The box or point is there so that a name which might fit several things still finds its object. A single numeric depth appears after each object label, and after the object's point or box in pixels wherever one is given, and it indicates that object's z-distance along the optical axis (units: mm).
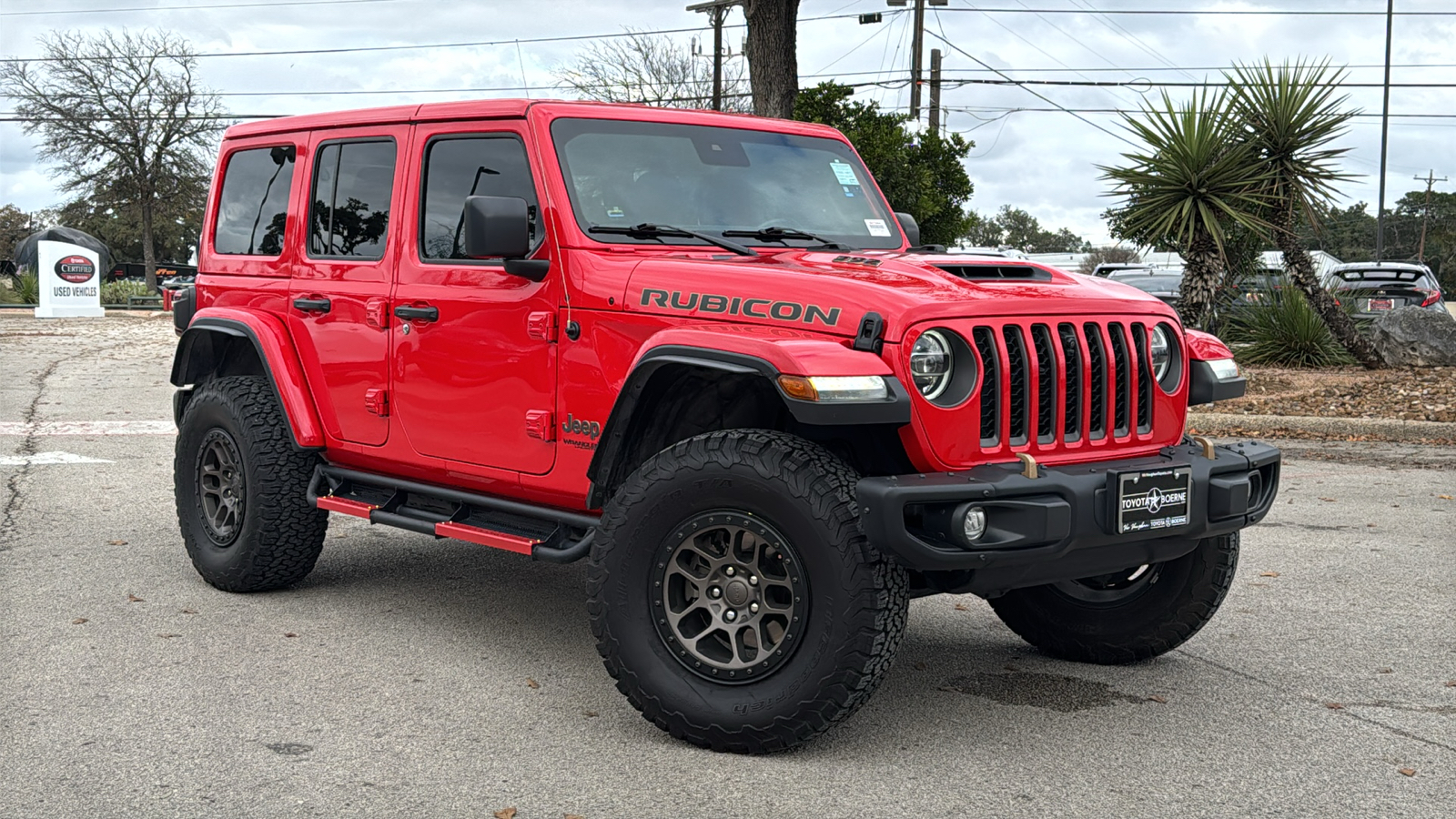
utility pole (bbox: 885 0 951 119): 33562
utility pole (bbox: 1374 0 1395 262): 40112
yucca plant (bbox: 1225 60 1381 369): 14727
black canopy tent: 37156
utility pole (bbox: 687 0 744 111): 33938
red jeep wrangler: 4039
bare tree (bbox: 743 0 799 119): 14609
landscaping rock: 15406
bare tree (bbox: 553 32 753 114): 42125
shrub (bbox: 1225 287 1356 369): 15938
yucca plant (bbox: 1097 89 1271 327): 14195
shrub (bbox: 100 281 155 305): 39062
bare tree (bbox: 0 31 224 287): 46969
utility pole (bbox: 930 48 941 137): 34969
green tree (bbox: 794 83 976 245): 17344
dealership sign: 31094
